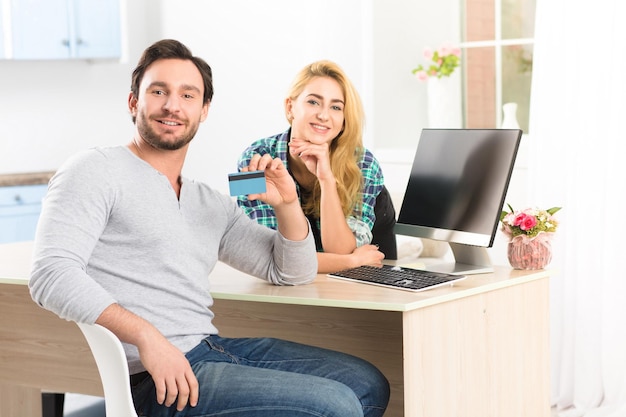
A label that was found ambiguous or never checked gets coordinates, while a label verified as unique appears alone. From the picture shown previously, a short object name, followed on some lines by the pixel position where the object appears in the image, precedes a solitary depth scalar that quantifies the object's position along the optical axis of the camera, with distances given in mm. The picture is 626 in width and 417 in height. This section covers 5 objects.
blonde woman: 2842
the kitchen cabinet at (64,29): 5148
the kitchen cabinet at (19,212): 5035
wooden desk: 2160
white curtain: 3420
